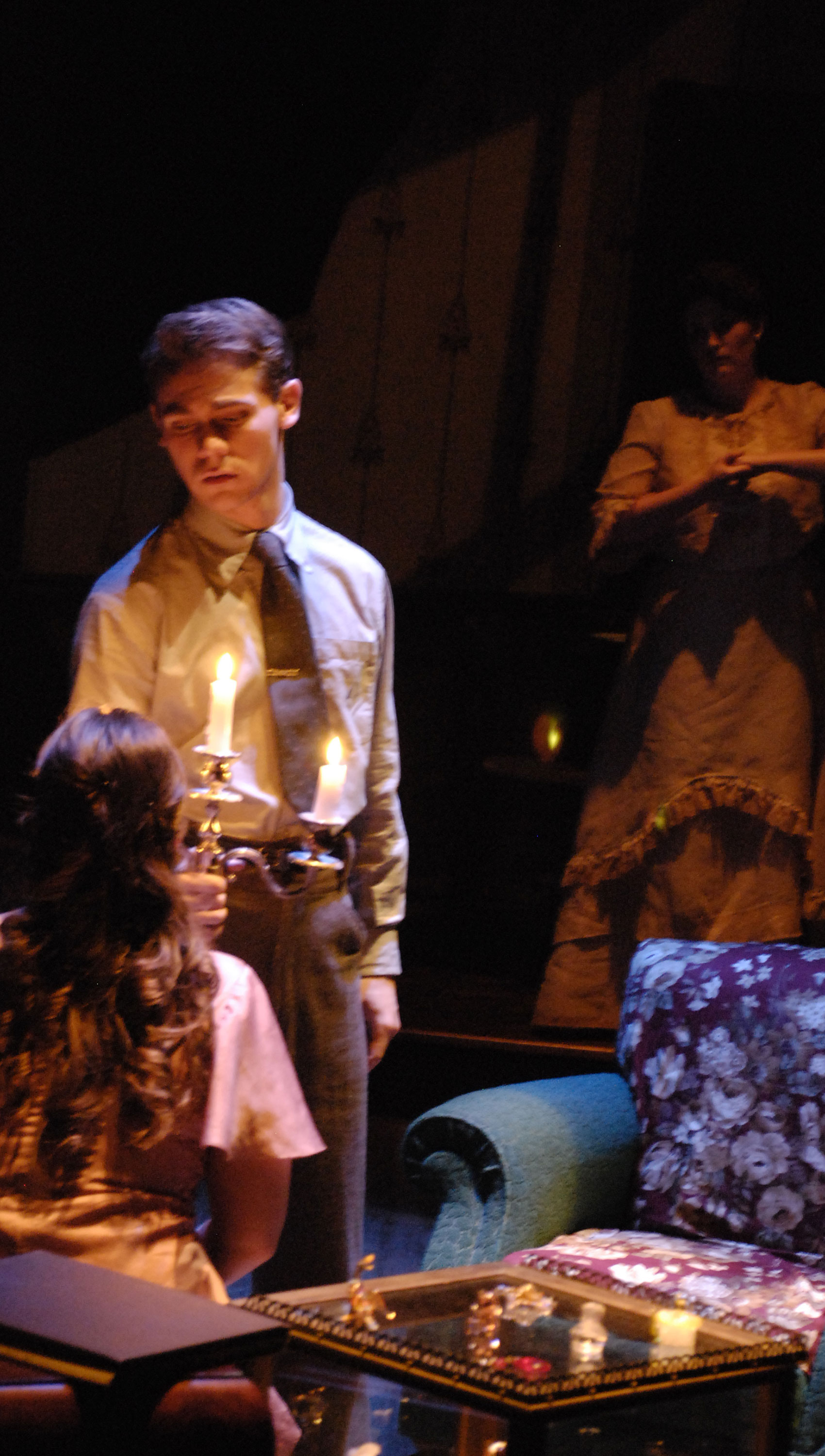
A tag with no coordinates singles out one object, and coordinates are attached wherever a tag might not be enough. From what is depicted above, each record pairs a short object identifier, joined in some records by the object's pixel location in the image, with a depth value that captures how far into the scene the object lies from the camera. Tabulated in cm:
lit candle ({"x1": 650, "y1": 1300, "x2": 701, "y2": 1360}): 958
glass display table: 944
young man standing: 987
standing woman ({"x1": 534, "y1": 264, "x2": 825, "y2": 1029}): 1124
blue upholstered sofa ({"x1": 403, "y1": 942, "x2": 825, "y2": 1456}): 1028
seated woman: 937
